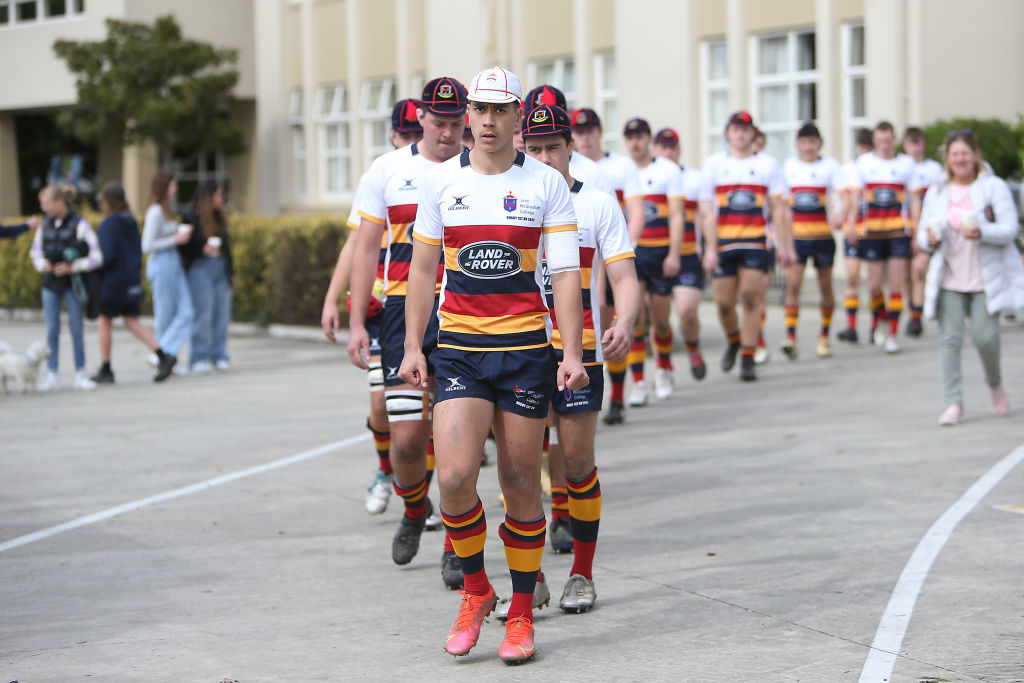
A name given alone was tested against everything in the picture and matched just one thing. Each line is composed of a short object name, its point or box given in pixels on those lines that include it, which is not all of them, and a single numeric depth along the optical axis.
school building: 25.53
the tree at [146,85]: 36.41
